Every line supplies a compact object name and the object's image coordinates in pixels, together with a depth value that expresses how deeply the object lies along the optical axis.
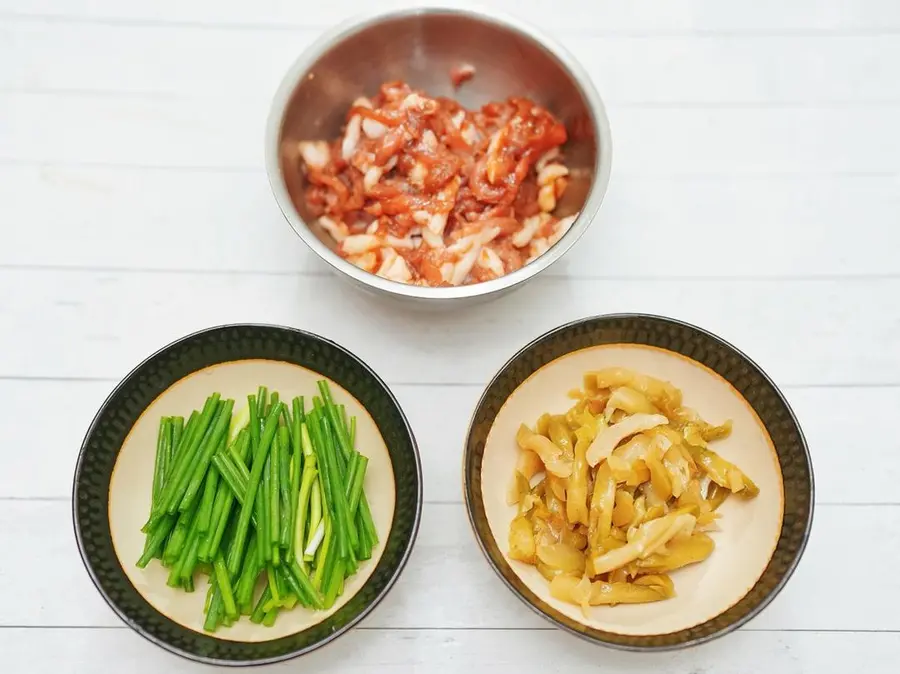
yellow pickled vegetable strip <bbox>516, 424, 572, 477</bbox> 0.35
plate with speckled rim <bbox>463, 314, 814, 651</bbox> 0.33
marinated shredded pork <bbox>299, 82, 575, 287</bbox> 0.40
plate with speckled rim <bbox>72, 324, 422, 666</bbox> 0.33
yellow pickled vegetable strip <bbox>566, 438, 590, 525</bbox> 0.34
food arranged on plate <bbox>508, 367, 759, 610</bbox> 0.34
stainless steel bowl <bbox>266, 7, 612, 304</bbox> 0.39
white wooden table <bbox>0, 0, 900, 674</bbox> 0.38
